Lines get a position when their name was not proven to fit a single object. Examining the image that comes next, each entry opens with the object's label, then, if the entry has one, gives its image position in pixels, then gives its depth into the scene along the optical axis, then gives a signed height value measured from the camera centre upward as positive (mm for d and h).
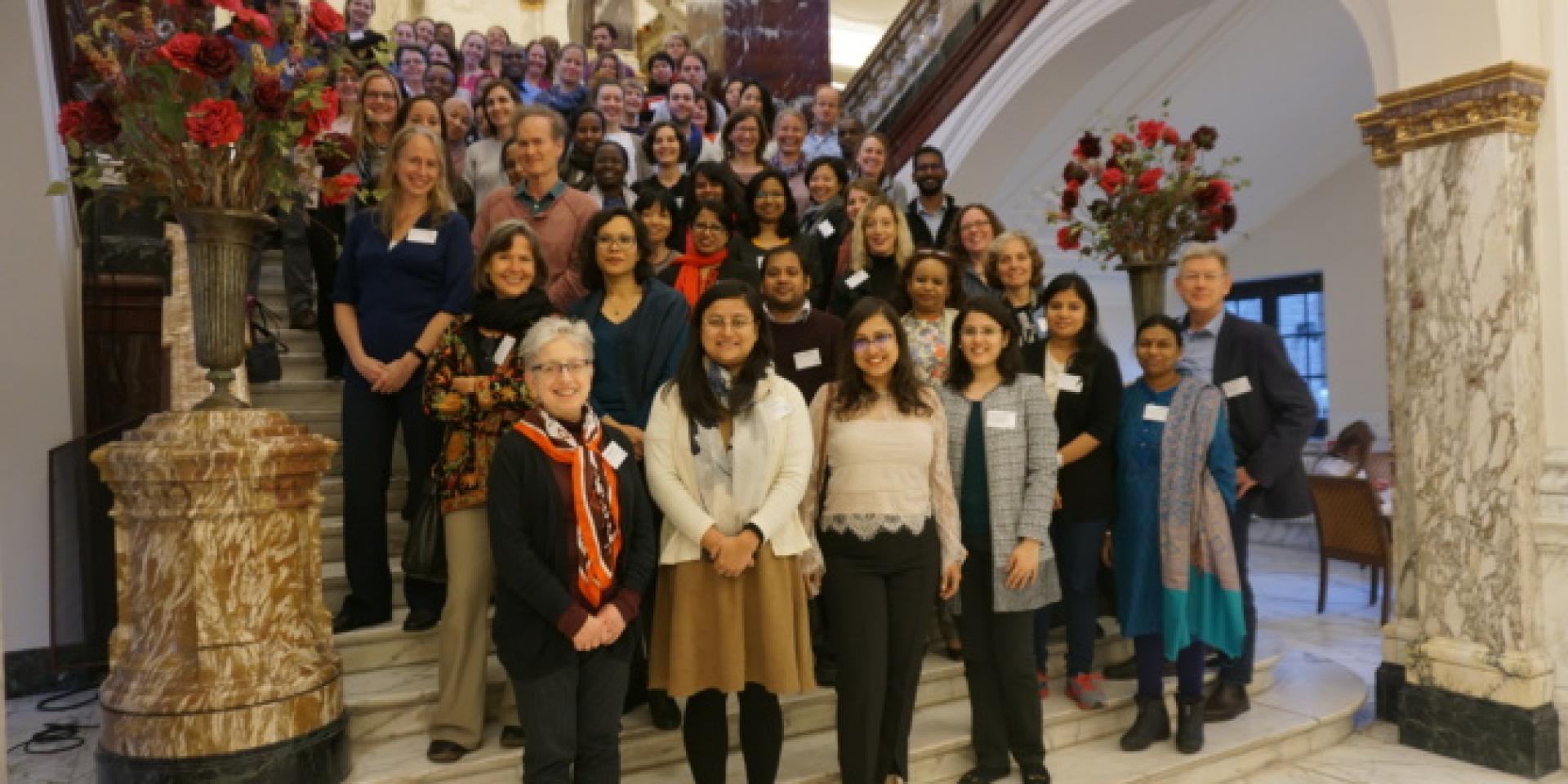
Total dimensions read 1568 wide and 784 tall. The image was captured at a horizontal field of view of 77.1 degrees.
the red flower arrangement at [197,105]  2391 +771
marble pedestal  2432 -519
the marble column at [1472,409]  3705 -215
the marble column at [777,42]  8477 +2975
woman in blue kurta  3396 -575
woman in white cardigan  2641 -396
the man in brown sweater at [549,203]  3598 +736
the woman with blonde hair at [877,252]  4012 +531
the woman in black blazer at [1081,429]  3529 -209
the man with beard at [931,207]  4922 +903
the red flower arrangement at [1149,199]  4137 +718
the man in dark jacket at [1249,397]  3645 -126
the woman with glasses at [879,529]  2801 -433
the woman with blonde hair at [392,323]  3156 +259
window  9820 +472
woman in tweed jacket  3090 -465
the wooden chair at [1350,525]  6105 -1060
